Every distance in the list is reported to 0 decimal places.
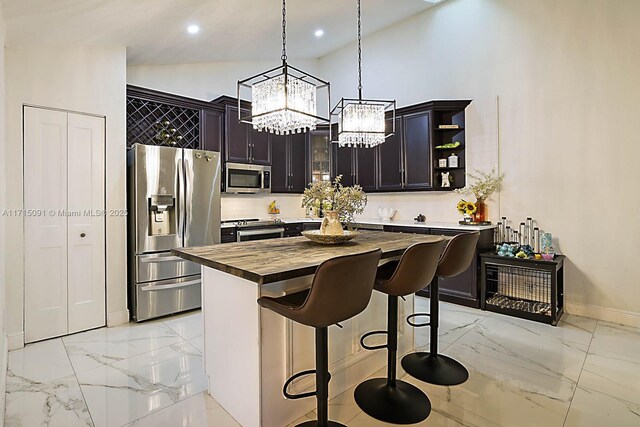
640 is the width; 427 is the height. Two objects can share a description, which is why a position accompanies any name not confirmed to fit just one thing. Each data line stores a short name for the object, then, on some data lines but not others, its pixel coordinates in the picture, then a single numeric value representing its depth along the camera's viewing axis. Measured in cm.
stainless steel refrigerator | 354
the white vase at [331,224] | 245
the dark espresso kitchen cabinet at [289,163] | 528
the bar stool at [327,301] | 147
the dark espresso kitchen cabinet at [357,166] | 518
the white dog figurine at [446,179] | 460
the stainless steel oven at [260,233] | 440
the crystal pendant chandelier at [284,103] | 223
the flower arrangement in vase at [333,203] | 239
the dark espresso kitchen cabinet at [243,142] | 463
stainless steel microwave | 465
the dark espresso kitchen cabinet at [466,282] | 395
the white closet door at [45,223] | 301
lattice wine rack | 407
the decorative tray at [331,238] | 241
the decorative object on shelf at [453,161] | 454
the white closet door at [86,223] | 325
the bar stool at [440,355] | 236
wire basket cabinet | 346
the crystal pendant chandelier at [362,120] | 286
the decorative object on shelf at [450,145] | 448
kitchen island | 180
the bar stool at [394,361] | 193
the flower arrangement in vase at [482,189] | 425
